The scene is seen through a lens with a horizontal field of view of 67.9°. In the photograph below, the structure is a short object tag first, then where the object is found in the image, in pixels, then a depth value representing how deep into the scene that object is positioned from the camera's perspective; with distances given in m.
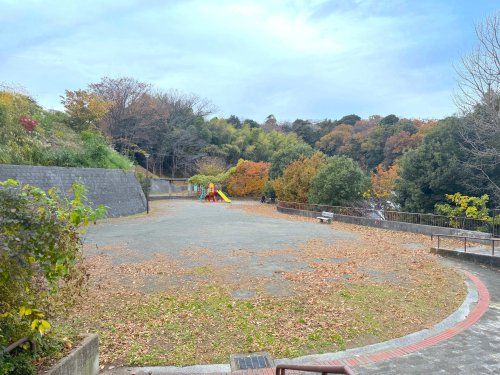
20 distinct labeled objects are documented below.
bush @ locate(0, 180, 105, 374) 3.08
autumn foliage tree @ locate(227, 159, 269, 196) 44.34
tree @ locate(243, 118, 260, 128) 73.64
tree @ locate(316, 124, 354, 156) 54.46
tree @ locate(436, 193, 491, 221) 15.47
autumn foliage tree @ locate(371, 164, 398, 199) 23.65
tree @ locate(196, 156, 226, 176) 49.94
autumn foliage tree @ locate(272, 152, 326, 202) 27.69
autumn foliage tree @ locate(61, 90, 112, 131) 31.56
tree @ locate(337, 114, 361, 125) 67.31
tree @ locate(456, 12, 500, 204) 13.50
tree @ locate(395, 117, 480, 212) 18.22
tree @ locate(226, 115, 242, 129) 73.44
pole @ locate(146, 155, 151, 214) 26.95
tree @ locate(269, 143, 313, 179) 37.76
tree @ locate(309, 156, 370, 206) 23.00
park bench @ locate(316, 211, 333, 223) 21.69
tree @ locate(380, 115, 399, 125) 52.17
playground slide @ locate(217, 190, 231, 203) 41.78
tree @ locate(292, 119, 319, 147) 65.94
